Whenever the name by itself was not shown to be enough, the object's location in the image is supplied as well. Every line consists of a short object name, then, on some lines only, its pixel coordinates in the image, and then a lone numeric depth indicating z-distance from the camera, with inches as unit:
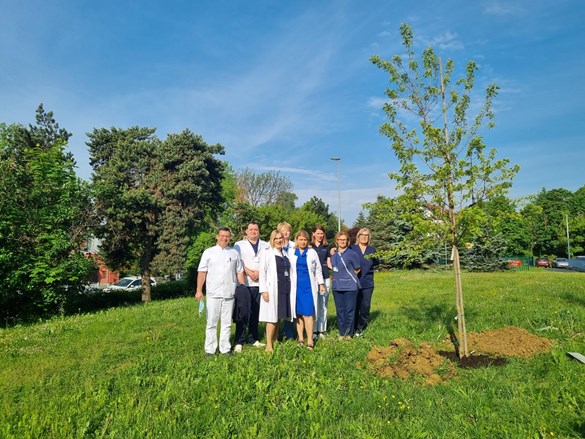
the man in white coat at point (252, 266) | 270.7
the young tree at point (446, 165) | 203.3
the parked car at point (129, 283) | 1206.4
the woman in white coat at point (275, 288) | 245.6
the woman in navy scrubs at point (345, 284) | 281.6
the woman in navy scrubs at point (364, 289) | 301.6
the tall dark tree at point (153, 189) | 823.7
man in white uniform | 241.4
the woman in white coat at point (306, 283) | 258.2
